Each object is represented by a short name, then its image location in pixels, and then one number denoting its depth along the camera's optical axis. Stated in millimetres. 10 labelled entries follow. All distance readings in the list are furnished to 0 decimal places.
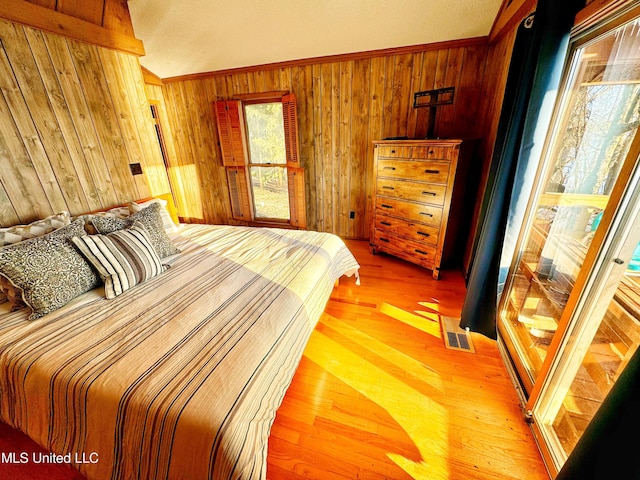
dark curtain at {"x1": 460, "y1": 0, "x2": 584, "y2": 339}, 1261
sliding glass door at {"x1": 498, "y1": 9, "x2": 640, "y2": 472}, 981
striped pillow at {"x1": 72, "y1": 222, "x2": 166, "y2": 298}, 1425
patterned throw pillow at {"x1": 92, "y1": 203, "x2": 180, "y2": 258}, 1675
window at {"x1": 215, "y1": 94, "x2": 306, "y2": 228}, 3535
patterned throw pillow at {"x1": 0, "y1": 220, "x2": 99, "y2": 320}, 1208
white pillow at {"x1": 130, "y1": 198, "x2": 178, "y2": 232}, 2275
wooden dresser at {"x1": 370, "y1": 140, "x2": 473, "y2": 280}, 2335
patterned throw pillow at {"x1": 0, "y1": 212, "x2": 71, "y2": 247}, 1436
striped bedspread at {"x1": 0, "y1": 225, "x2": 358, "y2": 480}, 812
